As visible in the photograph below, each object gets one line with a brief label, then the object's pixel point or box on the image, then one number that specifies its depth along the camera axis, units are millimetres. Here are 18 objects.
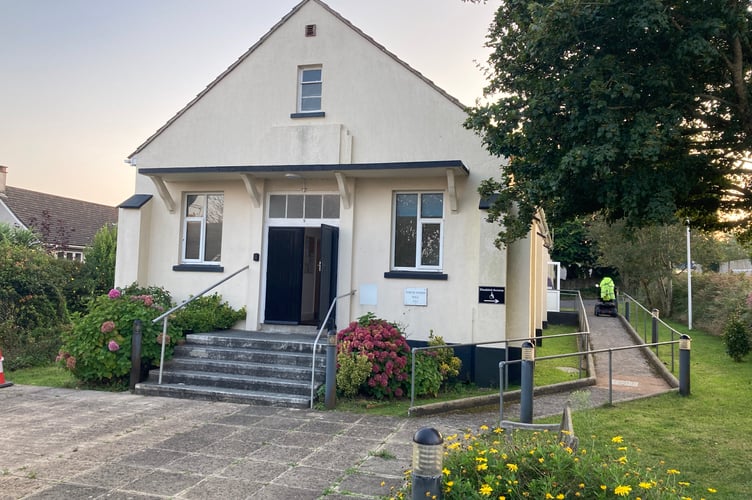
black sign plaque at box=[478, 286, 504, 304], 9961
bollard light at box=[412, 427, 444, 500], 3591
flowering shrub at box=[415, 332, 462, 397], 9062
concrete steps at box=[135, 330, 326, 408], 8972
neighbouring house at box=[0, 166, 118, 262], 26484
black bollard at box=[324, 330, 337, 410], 8477
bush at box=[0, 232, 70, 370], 12461
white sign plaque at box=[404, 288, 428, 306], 10656
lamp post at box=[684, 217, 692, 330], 21266
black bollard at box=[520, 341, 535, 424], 7031
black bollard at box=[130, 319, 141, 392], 9664
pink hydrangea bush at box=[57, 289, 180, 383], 9641
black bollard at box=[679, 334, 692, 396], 9414
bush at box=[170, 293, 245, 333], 10898
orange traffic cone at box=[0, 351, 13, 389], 9922
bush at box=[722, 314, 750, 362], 12969
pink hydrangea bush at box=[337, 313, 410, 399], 8875
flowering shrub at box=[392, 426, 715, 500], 3768
